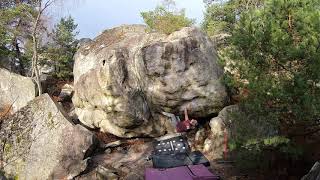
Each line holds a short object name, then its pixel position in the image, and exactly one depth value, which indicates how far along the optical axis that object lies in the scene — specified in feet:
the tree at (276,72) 16.91
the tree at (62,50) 45.83
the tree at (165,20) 37.09
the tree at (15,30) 42.76
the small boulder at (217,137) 29.49
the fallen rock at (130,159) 29.01
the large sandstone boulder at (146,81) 31.72
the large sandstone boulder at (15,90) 39.62
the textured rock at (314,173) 16.36
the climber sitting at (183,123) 31.81
